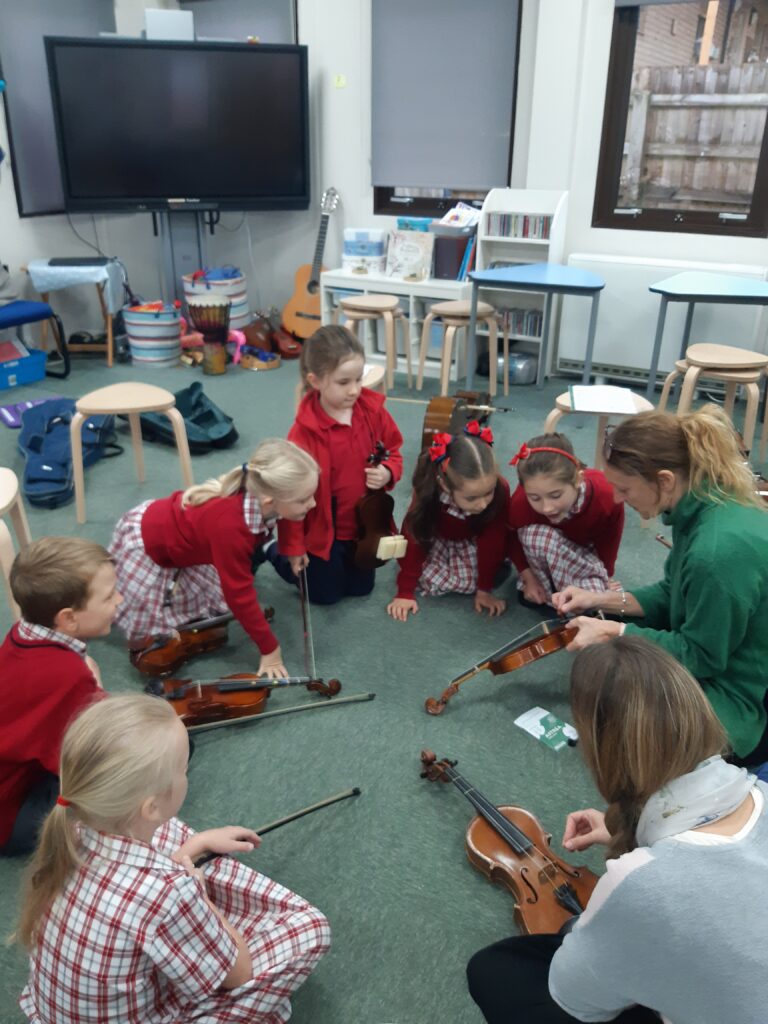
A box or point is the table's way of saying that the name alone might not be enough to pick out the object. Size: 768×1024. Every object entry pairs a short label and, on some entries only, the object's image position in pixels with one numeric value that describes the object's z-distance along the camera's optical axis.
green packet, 2.06
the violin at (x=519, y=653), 2.01
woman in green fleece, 1.63
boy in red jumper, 1.62
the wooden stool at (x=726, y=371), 3.53
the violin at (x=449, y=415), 3.09
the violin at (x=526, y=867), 1.53
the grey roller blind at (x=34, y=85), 4.96
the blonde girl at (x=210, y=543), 2.13
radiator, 4.47
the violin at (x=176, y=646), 2.28
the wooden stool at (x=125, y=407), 3.15
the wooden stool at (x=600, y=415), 3.09
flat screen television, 4.98
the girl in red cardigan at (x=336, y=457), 2.48
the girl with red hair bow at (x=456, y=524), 2.36
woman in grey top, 0.94
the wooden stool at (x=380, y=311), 4.68
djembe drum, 5.12
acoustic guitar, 5.64
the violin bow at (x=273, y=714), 2.08
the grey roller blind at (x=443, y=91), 4.84
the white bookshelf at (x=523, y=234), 4.68
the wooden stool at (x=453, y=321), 4.52
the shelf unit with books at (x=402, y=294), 4.96
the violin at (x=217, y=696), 2.06
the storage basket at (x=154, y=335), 5.28
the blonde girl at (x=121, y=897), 1.09
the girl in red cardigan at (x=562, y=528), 2.29
